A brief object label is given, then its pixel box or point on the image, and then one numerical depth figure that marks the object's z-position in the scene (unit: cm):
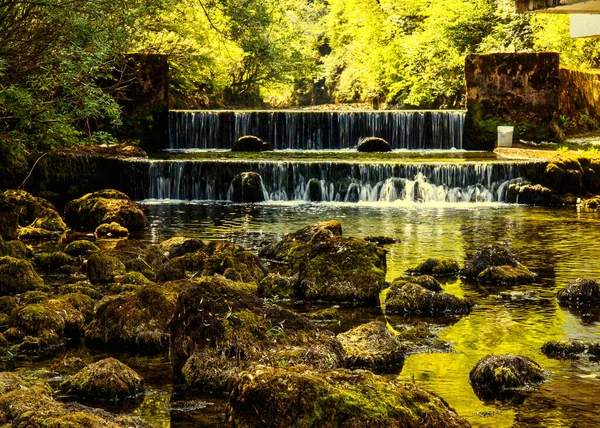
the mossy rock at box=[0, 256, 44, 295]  1434
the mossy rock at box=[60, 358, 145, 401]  949
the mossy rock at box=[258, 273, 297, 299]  1439
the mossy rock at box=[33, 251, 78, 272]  1689
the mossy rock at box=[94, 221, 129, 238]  2167
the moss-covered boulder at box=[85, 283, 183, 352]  1149
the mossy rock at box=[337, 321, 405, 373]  1055
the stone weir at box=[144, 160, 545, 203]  2722
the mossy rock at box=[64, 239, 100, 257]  1847
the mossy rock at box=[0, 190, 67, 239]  1998
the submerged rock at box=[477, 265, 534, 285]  1563
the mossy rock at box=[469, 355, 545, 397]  980
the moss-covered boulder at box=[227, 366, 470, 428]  697
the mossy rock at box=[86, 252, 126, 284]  1537
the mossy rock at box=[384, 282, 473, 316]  1339
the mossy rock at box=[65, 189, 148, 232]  2258
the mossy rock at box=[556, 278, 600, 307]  1403
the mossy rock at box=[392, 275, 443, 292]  1438
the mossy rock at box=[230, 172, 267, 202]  2748
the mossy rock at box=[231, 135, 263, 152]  3444
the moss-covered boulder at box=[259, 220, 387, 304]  1413
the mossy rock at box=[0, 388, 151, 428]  677
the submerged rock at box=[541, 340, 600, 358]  1104
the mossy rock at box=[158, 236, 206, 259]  1775
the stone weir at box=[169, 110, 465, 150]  3556
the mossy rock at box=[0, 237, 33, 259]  1723
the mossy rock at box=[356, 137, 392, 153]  3403
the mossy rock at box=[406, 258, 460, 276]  1639
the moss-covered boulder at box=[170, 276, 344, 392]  972
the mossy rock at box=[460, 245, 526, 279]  1605
